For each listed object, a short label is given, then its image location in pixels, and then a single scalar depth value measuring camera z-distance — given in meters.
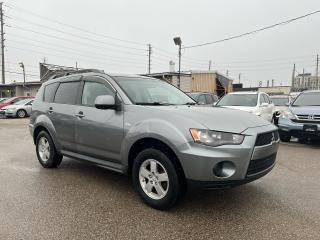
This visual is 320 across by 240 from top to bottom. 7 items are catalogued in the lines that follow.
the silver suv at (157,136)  2.54
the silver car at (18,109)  15.55
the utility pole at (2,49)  26.67
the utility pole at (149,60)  35.32
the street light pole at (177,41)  15.97
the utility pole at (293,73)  44.86
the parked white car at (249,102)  7.86
